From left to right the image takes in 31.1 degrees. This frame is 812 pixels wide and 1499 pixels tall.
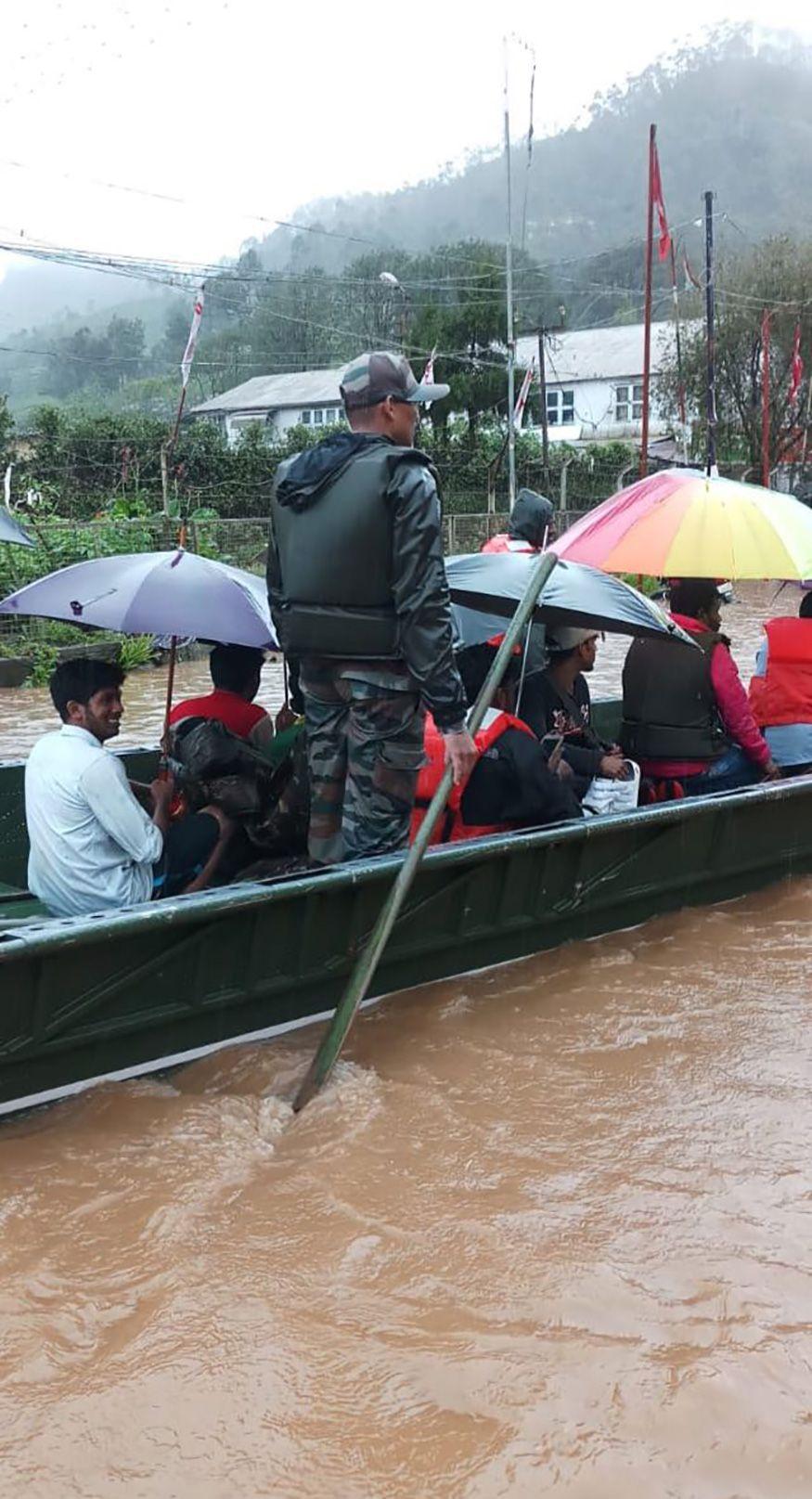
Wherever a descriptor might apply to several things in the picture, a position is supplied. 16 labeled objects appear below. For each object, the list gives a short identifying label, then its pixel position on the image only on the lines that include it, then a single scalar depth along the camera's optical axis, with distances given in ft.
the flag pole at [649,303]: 61.26
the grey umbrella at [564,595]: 17.54
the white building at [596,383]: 189.16
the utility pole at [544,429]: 120.88
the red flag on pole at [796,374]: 125.42
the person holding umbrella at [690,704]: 21.62
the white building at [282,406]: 179.42
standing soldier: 15.10
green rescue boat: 14.06
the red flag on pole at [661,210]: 67.94
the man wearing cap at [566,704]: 20.48
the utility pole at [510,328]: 93.76
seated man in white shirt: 15.33
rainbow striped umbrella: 19.33
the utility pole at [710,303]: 76.69
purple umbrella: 17.49
